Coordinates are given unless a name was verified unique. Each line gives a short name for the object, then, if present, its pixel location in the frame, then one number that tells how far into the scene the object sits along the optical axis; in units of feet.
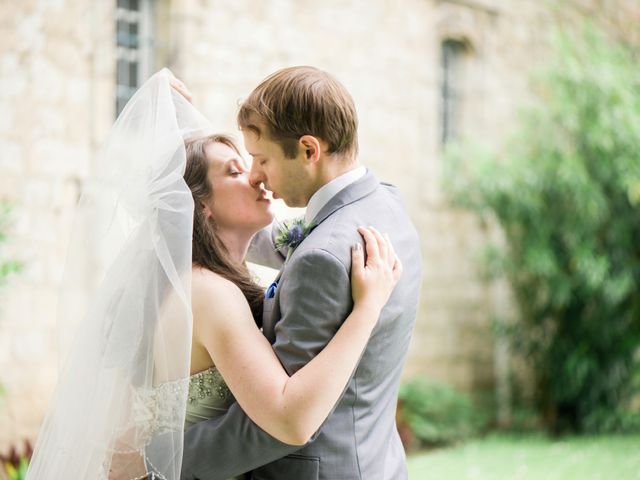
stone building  23.02
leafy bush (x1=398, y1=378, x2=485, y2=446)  31.01
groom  7.21
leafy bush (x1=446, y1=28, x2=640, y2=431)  30.14
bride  7.25
